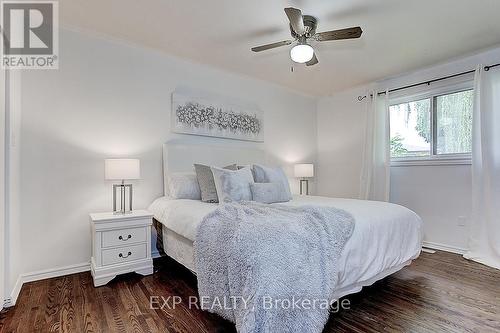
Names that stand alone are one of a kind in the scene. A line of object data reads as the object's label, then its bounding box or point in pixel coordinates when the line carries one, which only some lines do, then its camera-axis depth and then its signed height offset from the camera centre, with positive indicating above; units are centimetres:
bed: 183 -55
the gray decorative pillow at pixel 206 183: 284 -18
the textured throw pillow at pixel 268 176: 314 -12
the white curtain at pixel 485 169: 310 -4
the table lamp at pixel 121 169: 262 -3
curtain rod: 318 +115
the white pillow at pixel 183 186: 300 -23
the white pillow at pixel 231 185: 263 -19
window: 347 +54
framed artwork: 347 +67
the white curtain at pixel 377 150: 407 +24
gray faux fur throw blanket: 133 -55
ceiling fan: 220 +114
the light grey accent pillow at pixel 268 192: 278 -28
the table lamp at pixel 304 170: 447 -7
